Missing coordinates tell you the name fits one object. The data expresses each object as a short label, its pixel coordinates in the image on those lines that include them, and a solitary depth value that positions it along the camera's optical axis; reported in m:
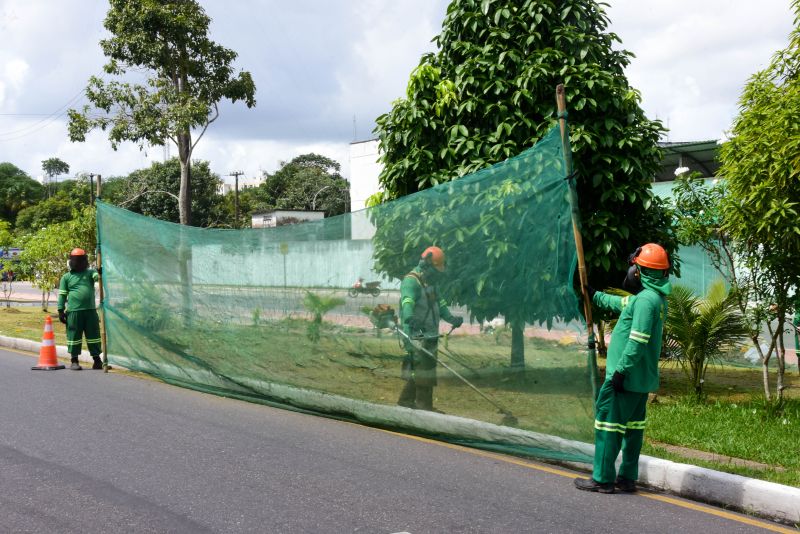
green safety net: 6.26
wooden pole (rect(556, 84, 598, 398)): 5.86
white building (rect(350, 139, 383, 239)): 40.50
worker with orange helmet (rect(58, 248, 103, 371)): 12.07
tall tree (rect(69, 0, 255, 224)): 19.98
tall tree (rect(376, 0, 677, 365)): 9.15
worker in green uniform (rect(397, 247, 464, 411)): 7.09
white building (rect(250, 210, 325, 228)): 52.29
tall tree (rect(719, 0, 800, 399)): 6.90
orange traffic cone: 12.04
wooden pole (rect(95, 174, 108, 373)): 11.48
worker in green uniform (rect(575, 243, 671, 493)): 5.38
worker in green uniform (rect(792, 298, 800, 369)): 7.91
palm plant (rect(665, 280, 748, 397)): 9.00
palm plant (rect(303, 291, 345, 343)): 7.98
